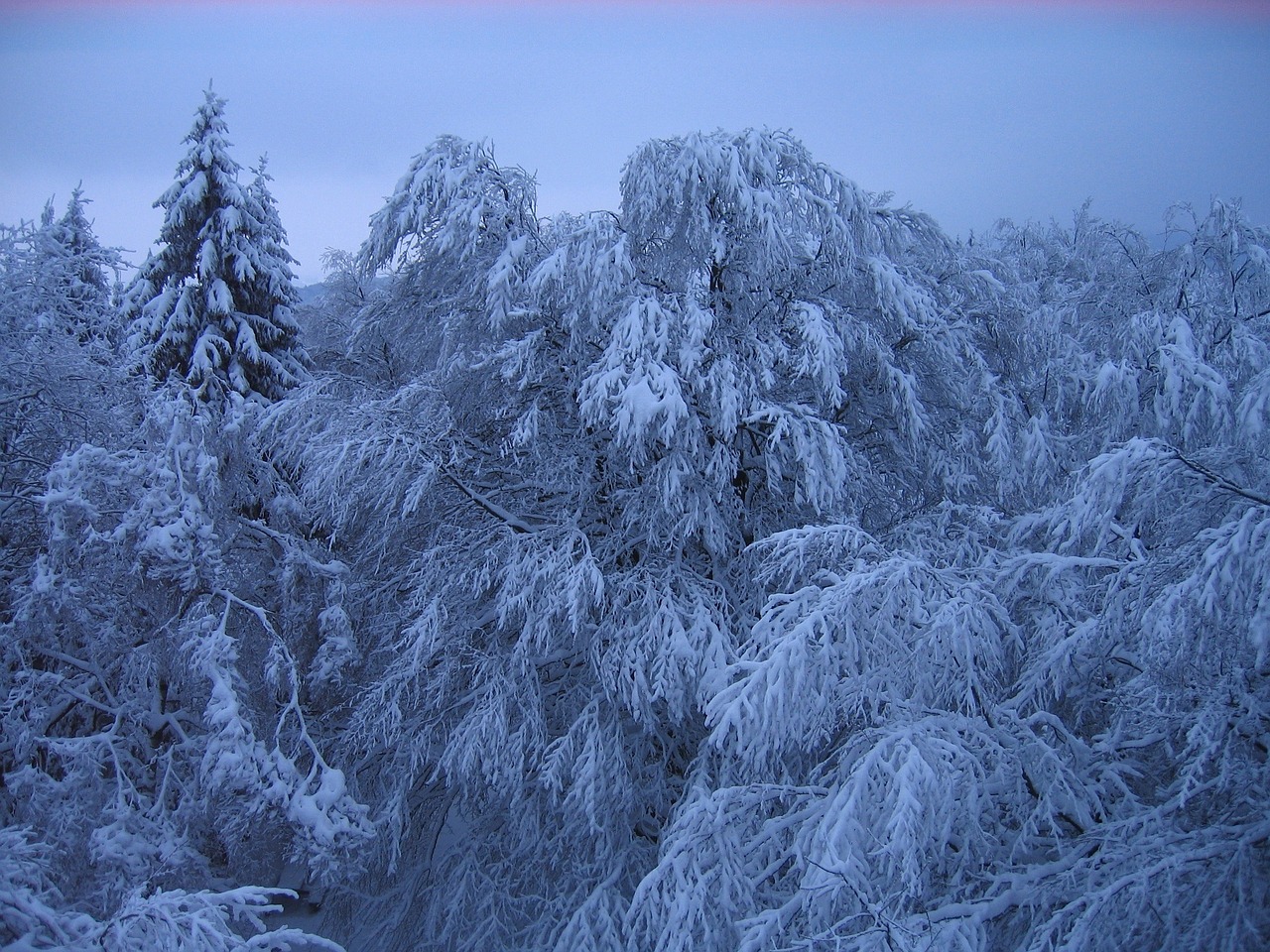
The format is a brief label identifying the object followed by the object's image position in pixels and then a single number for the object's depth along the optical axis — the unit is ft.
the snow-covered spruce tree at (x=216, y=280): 39.37
